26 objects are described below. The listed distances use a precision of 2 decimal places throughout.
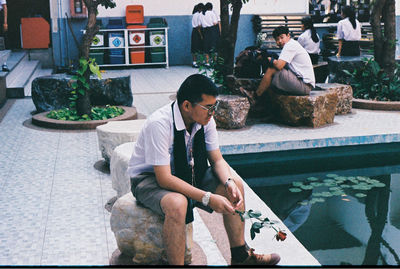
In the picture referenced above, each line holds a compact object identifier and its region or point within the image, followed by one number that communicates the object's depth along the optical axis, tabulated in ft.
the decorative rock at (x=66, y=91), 24.63
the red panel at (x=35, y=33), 42.98
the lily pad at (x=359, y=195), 16.01
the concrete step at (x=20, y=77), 30.25
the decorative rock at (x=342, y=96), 23.85
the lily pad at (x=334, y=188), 16.56
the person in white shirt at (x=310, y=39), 31.48
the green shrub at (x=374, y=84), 26.68
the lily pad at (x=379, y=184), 17.07
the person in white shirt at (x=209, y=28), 42.86
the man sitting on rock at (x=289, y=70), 21.26
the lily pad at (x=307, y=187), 16.66
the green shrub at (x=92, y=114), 22.69
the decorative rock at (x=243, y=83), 22.39
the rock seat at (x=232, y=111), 21.07
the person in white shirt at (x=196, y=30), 42.93
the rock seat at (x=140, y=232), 9.40
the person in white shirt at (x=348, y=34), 34.01
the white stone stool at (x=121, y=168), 12.43
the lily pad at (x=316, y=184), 16.93
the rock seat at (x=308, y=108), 21.31
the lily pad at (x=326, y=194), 15.98
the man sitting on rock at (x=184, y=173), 8.73
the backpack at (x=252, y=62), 22.29
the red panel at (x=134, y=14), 44.39
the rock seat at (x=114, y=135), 15.53
